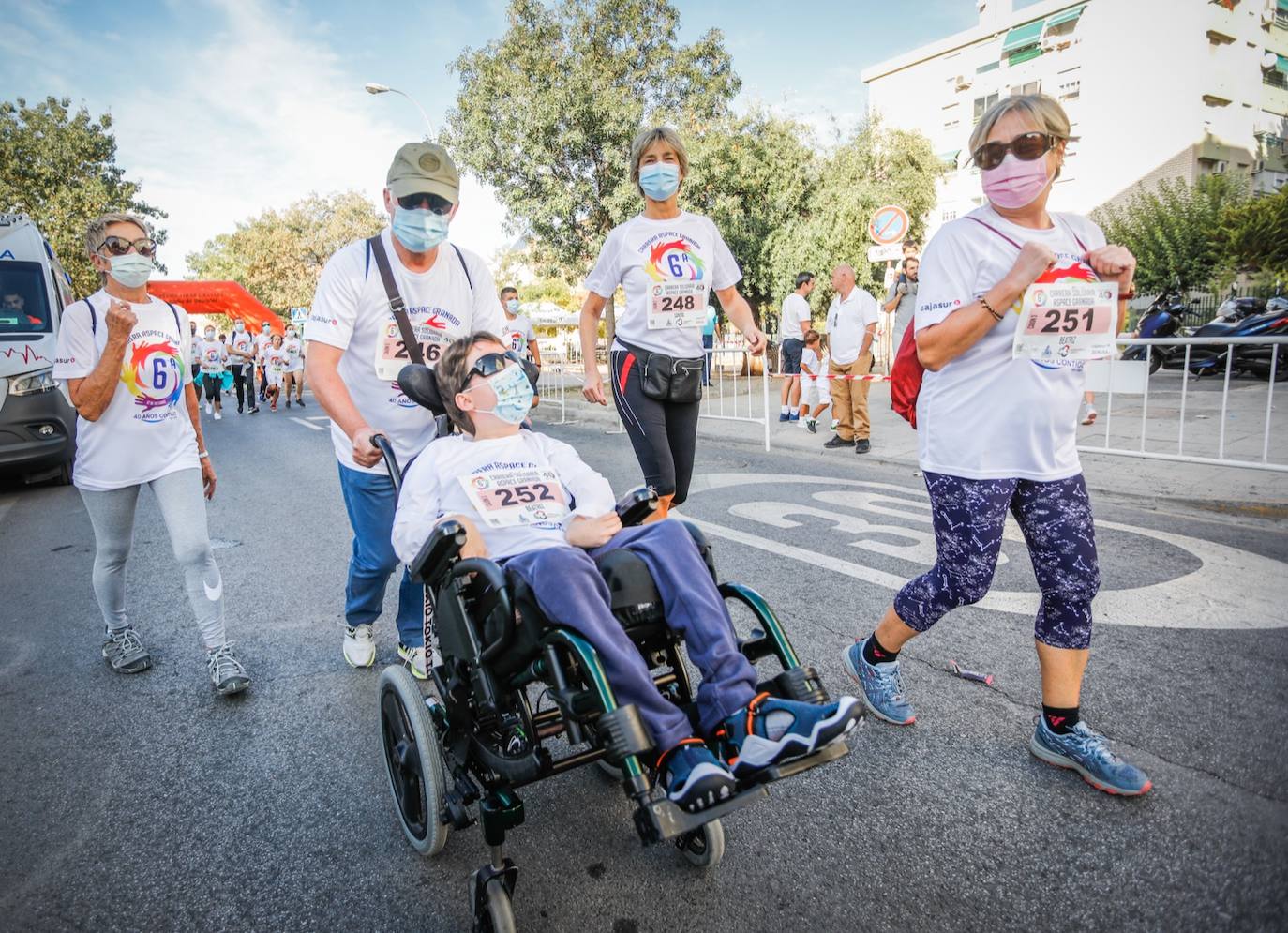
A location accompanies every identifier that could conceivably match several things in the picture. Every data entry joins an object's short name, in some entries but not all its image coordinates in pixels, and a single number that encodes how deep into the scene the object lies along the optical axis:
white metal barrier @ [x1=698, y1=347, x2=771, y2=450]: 12.02
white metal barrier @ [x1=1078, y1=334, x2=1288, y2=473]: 6.48
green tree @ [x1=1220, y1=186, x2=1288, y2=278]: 20.06
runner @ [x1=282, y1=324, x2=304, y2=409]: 20.45
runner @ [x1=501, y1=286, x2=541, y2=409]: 13.90
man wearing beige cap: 3.00
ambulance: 7.82
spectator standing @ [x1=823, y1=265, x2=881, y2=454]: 9.36
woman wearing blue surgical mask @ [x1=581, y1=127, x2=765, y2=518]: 4.04
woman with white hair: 3.36
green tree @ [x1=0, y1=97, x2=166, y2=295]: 25.04
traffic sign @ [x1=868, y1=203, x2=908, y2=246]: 11.92
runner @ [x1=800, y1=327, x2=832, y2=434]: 11.20
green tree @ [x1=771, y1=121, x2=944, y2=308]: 19.97
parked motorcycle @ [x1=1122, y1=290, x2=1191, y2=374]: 17.38
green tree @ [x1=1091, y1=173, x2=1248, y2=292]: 26.95
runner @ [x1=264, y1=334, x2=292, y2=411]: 19.17
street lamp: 20.24
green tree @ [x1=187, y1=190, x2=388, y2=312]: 48.62
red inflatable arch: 33.16
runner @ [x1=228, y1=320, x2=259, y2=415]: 18.34
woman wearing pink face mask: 2.45
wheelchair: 1.72
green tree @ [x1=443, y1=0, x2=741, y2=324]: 17.16
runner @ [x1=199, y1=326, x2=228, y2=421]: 17.42
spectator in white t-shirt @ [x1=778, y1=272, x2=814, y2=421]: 12.45
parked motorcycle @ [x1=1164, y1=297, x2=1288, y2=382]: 14.16
